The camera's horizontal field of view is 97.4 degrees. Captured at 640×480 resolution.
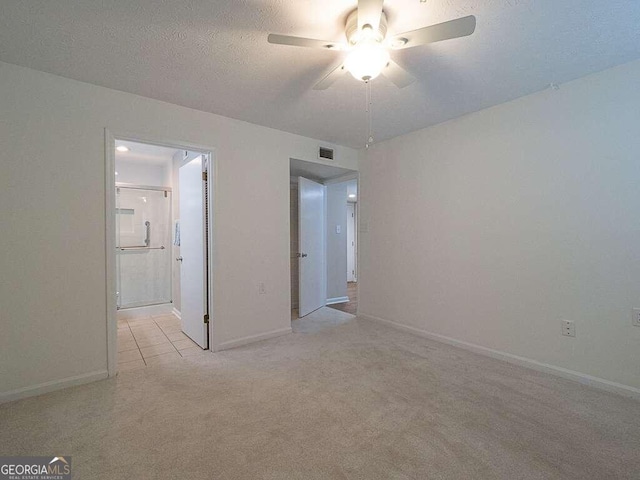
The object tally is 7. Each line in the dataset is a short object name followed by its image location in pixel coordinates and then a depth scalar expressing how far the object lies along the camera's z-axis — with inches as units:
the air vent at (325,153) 140.6
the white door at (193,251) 112.8
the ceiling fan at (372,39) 50.6
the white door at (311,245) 154.6
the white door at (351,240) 277.6
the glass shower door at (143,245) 172.9
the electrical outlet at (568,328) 86.0
